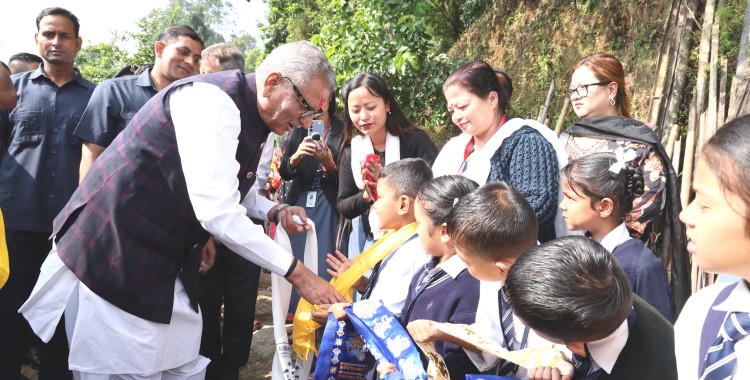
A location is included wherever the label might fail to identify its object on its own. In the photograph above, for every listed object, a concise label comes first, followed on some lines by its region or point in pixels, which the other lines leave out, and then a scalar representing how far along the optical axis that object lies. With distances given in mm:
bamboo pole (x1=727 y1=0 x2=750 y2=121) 3812
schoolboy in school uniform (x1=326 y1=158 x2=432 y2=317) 2475
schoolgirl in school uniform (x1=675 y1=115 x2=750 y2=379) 1160
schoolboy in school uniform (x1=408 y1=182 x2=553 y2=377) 1896
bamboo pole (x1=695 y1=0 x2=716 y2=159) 4254
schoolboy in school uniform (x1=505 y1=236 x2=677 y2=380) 1427
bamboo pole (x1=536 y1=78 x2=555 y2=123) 5902
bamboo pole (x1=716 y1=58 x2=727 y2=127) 4047
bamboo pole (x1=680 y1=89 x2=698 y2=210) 4090
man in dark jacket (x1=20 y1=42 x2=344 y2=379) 2172
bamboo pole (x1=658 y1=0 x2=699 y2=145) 4516
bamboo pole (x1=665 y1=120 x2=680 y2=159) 4348
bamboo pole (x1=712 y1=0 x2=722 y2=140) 4051
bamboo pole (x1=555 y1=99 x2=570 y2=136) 5291
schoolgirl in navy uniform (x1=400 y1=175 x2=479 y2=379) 2043
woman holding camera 3905
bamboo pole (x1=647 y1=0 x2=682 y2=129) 4586
